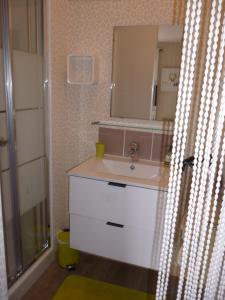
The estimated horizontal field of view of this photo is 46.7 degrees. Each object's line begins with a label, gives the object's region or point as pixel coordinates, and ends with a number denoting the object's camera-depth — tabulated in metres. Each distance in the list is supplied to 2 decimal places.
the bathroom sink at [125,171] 1.72
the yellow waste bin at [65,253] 2.12
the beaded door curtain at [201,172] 0.70
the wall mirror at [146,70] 1.91
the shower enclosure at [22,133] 1.57
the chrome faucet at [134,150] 2.12
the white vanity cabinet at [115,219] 1.73
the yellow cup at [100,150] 2.19
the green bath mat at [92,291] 1.87
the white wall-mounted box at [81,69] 2.06
